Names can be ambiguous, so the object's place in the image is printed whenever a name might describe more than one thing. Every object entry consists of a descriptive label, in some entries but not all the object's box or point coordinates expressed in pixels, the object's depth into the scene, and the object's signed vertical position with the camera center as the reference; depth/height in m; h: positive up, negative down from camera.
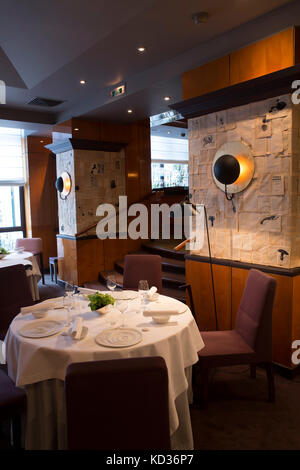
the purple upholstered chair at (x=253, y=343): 2.77 -1.16
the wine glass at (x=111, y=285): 2.90 -0.66
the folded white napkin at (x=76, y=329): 2.27 -0.80
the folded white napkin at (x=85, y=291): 3.20 -0.78
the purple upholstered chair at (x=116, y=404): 1.48 -0.84
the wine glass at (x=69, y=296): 2.66 -0.69
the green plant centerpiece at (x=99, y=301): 2.67 -0.73
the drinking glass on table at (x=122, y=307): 2.49 -0.72
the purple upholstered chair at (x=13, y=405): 2.16 -1.21
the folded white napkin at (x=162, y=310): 2.55 -0.81
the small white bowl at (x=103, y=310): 2.68 -0.79
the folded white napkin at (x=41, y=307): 2.78 -0.82
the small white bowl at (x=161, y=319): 2.47 -0.80
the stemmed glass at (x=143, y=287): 2.92 -0.69
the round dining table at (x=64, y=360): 2.14 -0.98
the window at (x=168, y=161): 9.62 +1.12
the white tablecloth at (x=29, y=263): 5.47 -0.88
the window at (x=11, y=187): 7.80 +0.42
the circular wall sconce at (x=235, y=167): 3.59 +0.33
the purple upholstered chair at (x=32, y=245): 7.07 -0.78
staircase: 5.02 -1.08
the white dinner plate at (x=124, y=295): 3.05 -0.80
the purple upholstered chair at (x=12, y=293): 3.44 -0.86
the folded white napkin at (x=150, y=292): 3.01 -0.76
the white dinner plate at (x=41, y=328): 2.34 -0.84
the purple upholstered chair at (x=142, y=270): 3.97 -0.75
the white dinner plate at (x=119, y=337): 2.17 -0.84
